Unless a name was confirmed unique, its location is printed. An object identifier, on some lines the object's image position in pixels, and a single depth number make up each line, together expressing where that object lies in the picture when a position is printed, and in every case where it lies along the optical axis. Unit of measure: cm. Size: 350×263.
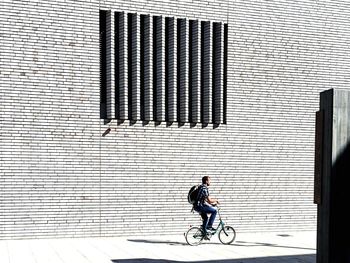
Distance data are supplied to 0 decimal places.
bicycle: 1274
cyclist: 1255
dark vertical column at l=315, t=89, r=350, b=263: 897
